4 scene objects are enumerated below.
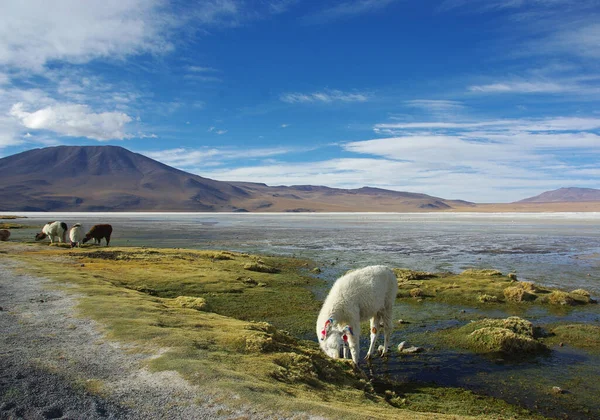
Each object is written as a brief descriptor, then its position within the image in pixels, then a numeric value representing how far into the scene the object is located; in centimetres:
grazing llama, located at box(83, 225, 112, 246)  3136
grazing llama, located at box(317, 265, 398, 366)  948
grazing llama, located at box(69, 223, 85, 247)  2920
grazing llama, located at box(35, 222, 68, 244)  3133
